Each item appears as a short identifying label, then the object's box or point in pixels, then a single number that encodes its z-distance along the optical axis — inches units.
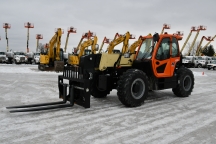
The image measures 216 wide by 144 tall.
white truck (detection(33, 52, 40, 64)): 1352.4
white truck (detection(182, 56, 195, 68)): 1457.9
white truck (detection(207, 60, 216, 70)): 1312.7
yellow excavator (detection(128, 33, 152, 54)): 798.5
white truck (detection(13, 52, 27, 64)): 1334.8
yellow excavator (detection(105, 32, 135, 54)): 809.5
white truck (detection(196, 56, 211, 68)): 1523.1
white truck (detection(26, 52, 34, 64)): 1448.1
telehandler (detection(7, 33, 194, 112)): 259.0
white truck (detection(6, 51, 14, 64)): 1385.3
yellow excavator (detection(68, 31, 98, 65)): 879.3
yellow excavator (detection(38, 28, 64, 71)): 850.0
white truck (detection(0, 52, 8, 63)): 1351.5
